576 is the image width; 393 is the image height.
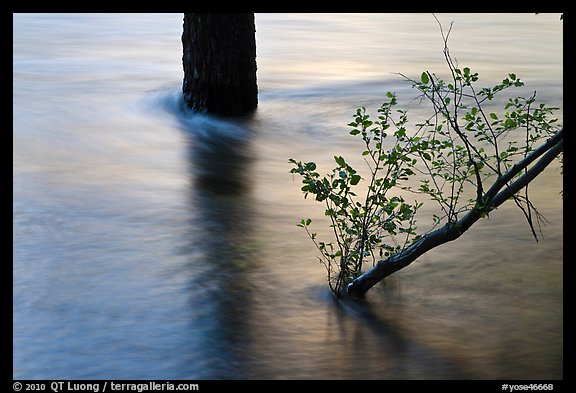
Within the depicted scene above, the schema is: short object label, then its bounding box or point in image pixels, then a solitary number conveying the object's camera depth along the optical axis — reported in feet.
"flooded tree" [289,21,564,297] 27.74
